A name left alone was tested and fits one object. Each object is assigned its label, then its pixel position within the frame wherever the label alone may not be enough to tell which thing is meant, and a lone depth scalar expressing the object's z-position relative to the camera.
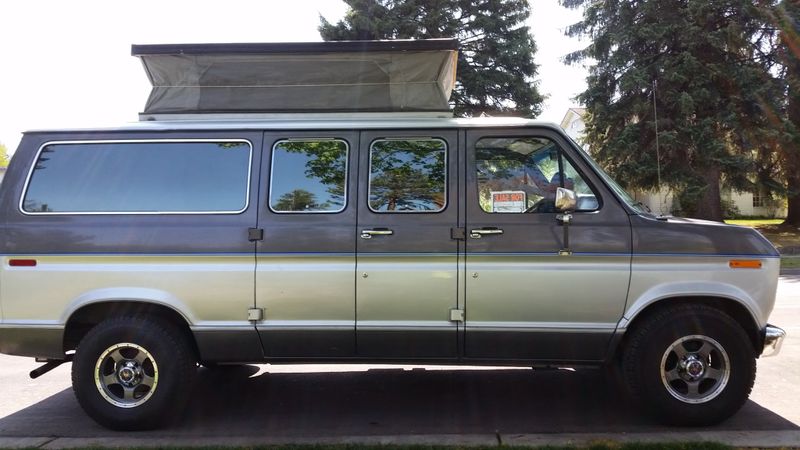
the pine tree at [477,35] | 22.70
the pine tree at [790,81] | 18.69
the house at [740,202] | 28.67
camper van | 3.99
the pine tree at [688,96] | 18.53
